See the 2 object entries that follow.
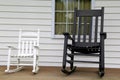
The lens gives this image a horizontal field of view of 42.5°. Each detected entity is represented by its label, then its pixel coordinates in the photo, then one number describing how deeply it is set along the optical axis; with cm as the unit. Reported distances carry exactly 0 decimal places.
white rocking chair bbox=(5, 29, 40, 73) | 324
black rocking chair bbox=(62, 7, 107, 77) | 277
